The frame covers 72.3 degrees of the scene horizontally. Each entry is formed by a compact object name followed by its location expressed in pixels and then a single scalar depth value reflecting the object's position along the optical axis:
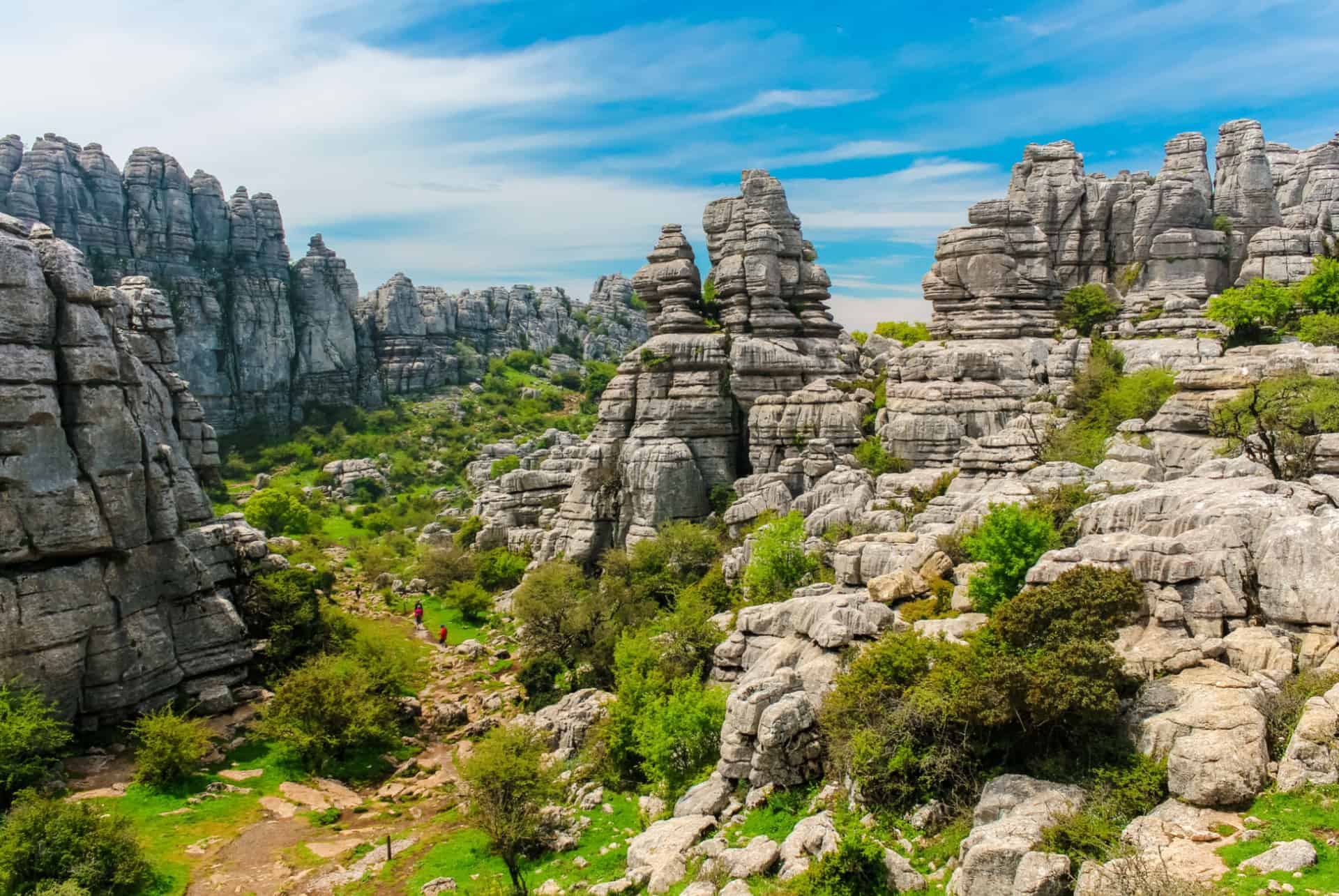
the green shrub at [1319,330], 35.50
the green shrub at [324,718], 28.72
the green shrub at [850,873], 14.95
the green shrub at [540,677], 34.34
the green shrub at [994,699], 16.58
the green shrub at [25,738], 24.02
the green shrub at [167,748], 26.30
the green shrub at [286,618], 34.44
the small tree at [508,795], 20.70
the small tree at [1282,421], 25.78
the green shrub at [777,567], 29.91
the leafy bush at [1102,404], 32.81
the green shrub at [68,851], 20.11
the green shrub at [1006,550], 22.09
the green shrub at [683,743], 22.83
